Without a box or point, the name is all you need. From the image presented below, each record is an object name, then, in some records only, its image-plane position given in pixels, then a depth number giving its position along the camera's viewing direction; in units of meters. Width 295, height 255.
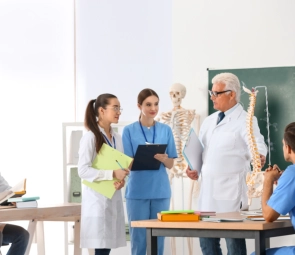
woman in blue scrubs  6.72
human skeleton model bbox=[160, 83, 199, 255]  8.07
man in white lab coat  6.18
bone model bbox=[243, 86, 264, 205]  6.03
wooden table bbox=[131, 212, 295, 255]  4.36
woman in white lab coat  6.10
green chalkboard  7.98
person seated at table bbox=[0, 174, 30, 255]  6.44
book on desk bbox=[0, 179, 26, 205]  6.12
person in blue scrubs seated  4.43
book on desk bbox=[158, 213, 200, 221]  4.69
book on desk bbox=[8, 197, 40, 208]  6.44
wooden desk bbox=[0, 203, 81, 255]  6.19
